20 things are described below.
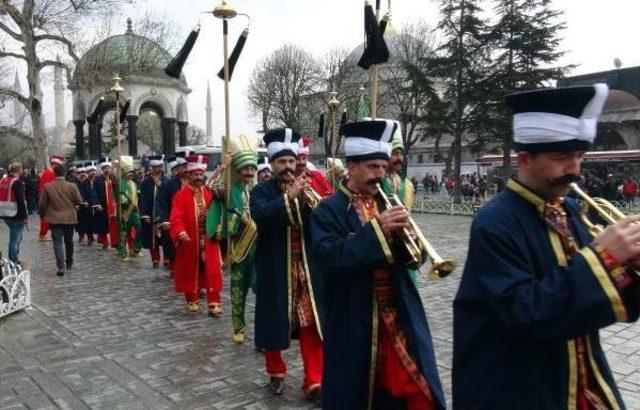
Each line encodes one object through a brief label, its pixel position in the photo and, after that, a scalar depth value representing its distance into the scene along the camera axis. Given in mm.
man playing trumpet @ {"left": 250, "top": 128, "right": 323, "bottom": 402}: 4801
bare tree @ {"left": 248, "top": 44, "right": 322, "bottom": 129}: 45625
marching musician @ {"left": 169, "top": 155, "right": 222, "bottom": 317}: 7730
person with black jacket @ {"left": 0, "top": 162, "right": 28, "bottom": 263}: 11398
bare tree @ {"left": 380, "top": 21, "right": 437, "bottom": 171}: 40781
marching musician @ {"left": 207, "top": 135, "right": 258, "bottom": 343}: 6082
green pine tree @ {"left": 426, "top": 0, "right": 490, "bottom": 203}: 30672
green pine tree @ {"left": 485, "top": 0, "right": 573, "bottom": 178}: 29500
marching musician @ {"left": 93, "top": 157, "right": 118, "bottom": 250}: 14861
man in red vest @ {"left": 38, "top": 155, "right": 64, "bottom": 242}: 16922
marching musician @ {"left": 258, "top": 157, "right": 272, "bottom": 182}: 8750
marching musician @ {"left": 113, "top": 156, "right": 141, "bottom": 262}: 13242
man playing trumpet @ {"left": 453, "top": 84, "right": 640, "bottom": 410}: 1998
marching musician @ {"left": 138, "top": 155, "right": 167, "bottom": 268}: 12328
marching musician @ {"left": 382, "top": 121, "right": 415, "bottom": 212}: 5895
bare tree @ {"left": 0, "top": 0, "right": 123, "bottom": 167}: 22688
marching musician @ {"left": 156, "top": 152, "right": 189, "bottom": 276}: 9875
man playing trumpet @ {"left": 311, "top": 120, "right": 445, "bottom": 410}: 3199
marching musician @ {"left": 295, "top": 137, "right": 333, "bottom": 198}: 5934
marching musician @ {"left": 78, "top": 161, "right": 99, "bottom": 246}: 16328
